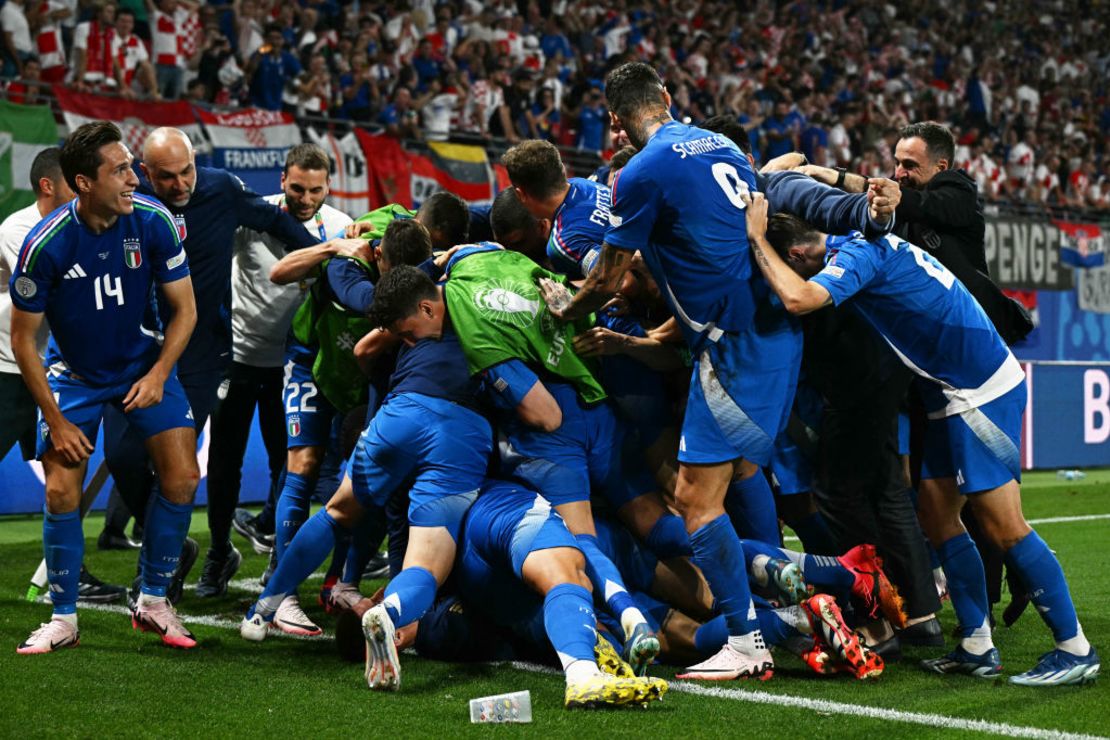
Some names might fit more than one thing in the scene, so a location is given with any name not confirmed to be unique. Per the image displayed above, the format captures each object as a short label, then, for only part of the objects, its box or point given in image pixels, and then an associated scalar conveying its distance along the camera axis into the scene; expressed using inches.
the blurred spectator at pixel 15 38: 515.5
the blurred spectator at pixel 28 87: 511.2
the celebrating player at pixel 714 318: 195.8
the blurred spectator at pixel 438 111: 645.9
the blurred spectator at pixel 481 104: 673.6
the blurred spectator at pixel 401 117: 612.4
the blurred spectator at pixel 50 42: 525.3
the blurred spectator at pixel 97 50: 522.0
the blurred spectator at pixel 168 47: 549.0
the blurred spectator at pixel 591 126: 723.4
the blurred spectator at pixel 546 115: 702.5
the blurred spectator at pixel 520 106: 690.8
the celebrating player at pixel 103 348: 210.2
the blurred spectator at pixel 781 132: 775.1
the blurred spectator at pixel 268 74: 578.6
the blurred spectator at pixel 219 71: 564.4
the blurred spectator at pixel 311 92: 592.1
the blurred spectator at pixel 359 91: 618.2
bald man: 245.3
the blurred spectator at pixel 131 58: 527.8
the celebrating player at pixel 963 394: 192.1
